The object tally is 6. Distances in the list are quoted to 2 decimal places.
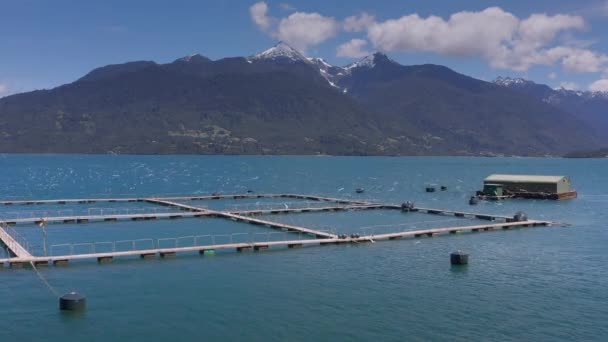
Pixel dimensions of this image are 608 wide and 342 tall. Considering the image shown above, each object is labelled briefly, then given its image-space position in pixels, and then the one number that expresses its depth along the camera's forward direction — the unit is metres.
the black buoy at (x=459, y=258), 64.69
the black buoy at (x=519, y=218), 98.28
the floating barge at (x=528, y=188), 145.88
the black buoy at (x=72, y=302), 47.16
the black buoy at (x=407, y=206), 119.06
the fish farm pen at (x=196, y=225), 72.19
